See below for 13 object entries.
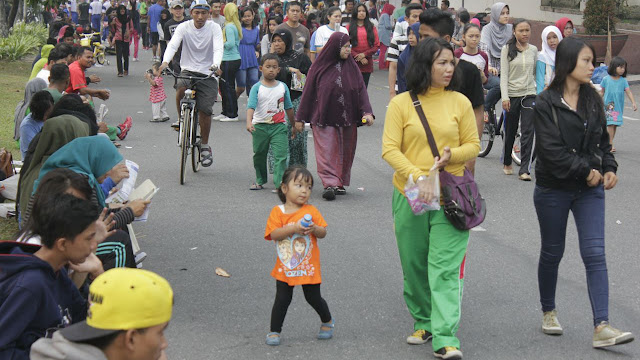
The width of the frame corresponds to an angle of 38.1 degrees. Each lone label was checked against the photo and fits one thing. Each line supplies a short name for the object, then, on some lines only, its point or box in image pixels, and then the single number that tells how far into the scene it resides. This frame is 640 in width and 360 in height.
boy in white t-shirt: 10.21
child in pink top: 15.72
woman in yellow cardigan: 5.58
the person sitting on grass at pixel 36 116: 8.20
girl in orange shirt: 5.75
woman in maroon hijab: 10.16
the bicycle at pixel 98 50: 27.05
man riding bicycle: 11.71
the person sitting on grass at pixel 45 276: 3.56
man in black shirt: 7.78
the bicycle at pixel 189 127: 10.99
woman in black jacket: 5.79
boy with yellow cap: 2.82
